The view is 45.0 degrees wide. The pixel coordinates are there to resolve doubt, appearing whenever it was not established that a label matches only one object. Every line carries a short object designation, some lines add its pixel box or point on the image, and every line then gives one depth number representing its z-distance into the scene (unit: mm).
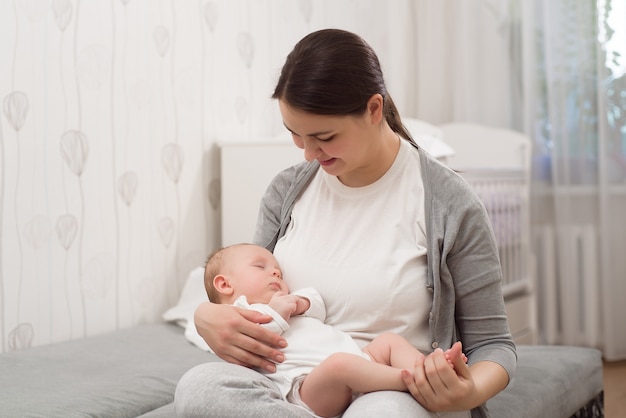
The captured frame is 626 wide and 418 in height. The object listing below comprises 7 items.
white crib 2902
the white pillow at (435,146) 2438
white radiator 3246
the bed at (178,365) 1619
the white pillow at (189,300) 2459
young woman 1242
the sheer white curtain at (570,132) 3174
